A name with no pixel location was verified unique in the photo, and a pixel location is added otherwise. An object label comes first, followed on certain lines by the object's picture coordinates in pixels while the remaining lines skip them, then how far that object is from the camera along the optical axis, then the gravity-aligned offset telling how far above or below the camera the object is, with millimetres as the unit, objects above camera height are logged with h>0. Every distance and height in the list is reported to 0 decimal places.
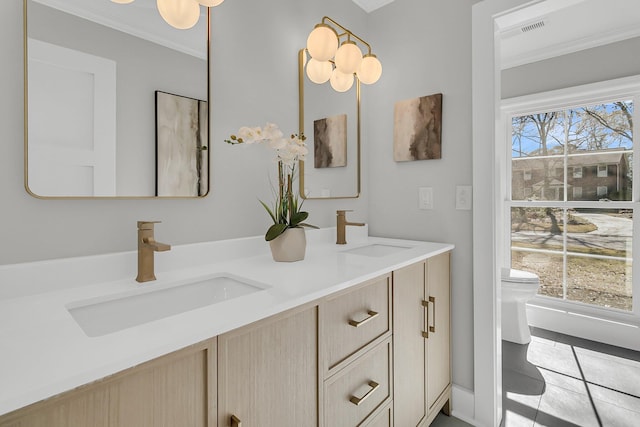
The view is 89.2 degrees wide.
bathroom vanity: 499 -262
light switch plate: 1669 +94
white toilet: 2385 -658
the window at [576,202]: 2561 +110
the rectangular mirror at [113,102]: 887 +353
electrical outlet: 1817 +98
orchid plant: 1236 +243
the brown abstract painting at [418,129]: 1764 +487
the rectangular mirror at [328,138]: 1679 +431
